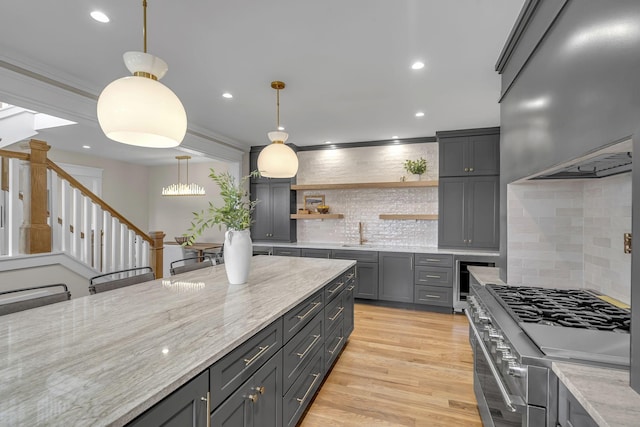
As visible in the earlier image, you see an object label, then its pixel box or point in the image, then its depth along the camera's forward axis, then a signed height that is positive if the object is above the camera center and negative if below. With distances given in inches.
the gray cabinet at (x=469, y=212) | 172.9 +1.2
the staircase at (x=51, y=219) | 105.2 -2.8
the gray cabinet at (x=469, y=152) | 173.2 +36.3
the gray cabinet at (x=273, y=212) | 219.8 +0.9
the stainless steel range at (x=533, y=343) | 42.5 -20.5
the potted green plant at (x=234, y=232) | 84.4 -5.4
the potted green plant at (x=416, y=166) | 191.5 +30.3
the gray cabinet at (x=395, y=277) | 177.6 -37.5
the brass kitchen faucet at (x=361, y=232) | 212.6 -13.0
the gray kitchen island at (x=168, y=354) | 32.2 -19.9
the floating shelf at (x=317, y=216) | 209.6 -1.9
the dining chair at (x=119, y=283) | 77.3 -19.8
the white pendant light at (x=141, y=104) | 54.4 +20.0
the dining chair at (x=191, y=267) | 102.9 -20.1
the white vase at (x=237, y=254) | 84.7 -11.7
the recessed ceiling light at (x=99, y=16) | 75.6 +49.8
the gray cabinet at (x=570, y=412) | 36.0 -24.8
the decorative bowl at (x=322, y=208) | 214.7 +3.5
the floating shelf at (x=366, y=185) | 187.0 +18.7
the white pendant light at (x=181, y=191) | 248.2 +18.4
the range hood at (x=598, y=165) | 44.8 +10.0
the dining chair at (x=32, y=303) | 60.7 -19.5
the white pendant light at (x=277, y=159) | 107.1 +19.2
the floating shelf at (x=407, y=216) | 187.9 -1.5
